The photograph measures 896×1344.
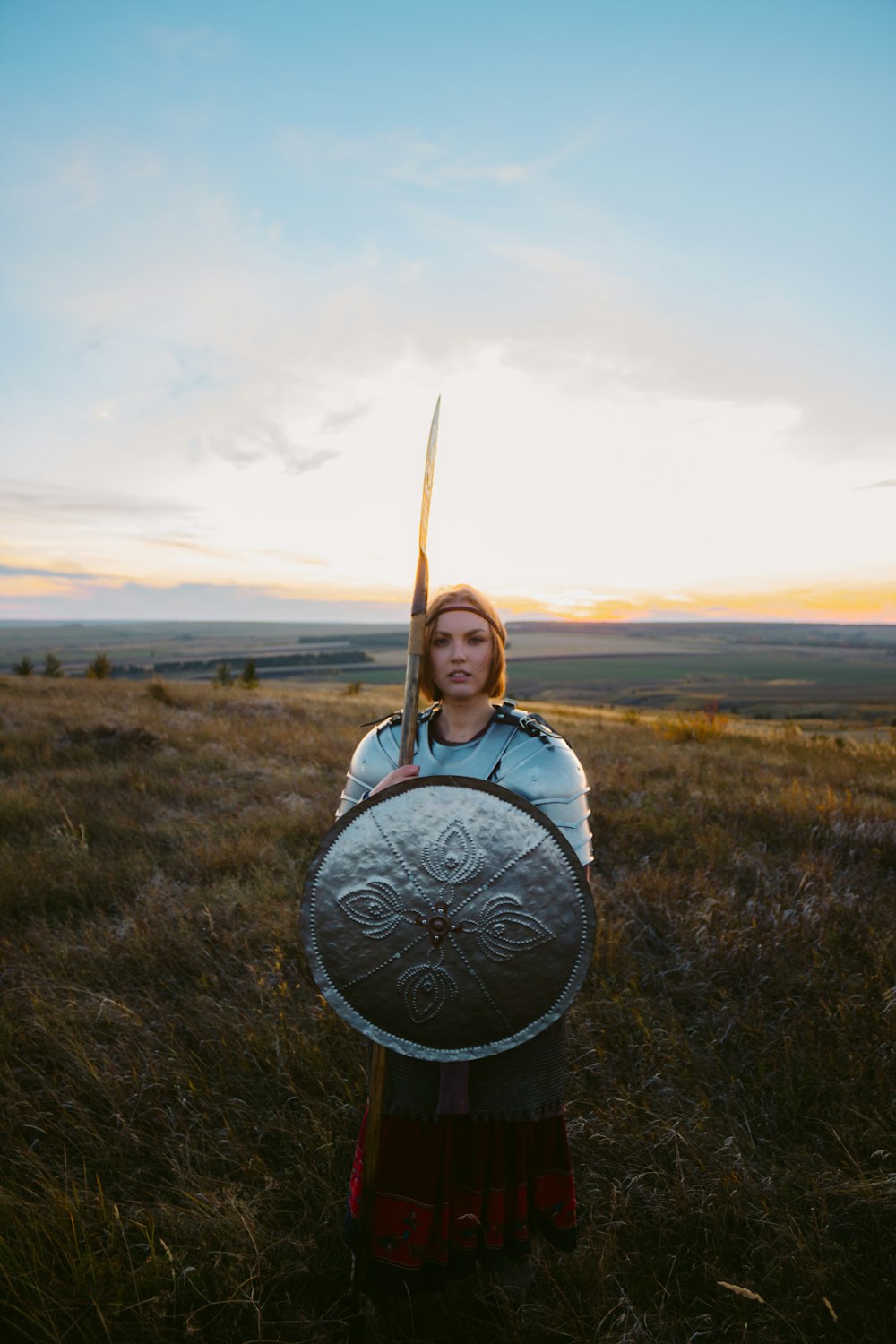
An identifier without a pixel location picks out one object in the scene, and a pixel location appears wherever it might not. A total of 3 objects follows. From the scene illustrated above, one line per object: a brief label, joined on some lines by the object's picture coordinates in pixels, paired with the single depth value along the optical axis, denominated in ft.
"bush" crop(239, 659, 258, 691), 86.38
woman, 7.22
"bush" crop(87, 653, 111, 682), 93.24
